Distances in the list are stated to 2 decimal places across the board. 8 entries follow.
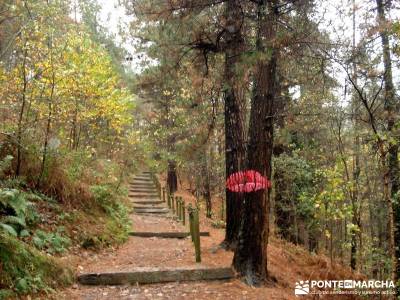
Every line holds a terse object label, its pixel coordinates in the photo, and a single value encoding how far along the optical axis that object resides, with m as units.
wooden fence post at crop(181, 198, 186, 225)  11.45
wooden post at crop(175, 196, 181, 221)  12.76
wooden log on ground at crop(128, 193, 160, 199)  18.03
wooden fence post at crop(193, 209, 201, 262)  6.97
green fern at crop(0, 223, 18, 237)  4.39
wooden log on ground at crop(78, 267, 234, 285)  5.78
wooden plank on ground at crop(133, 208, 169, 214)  13.93
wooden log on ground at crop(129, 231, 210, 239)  9.91
